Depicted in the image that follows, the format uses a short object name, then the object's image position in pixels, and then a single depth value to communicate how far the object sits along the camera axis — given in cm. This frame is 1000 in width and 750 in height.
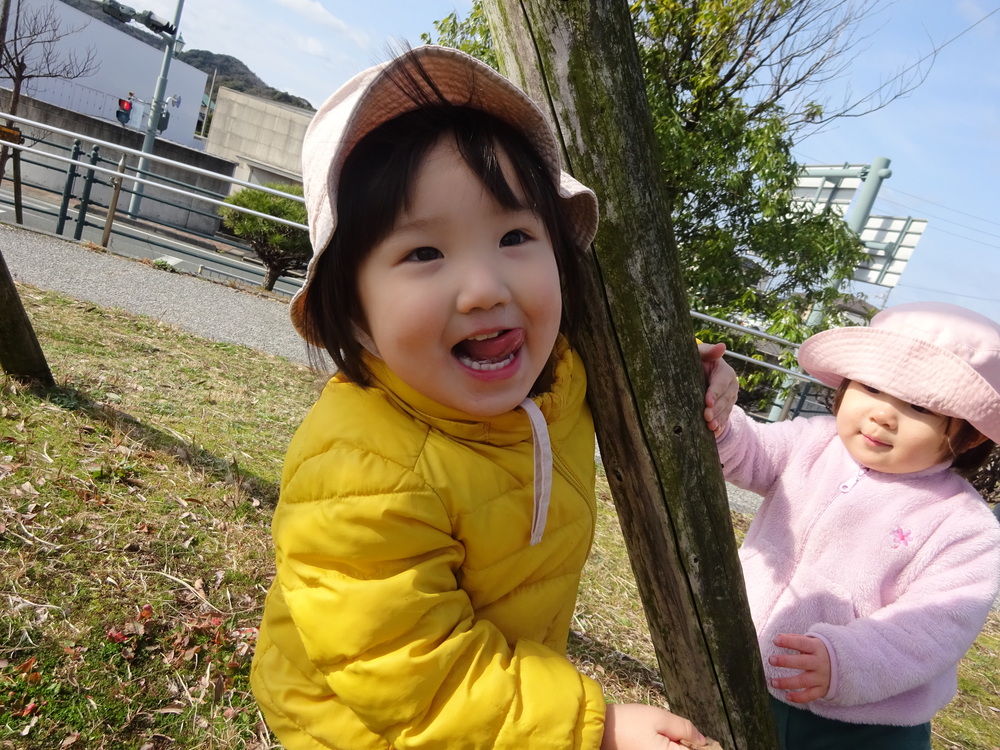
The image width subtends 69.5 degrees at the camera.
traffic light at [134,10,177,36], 1916
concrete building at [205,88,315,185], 3209
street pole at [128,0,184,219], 1848
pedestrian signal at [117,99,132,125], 2559
